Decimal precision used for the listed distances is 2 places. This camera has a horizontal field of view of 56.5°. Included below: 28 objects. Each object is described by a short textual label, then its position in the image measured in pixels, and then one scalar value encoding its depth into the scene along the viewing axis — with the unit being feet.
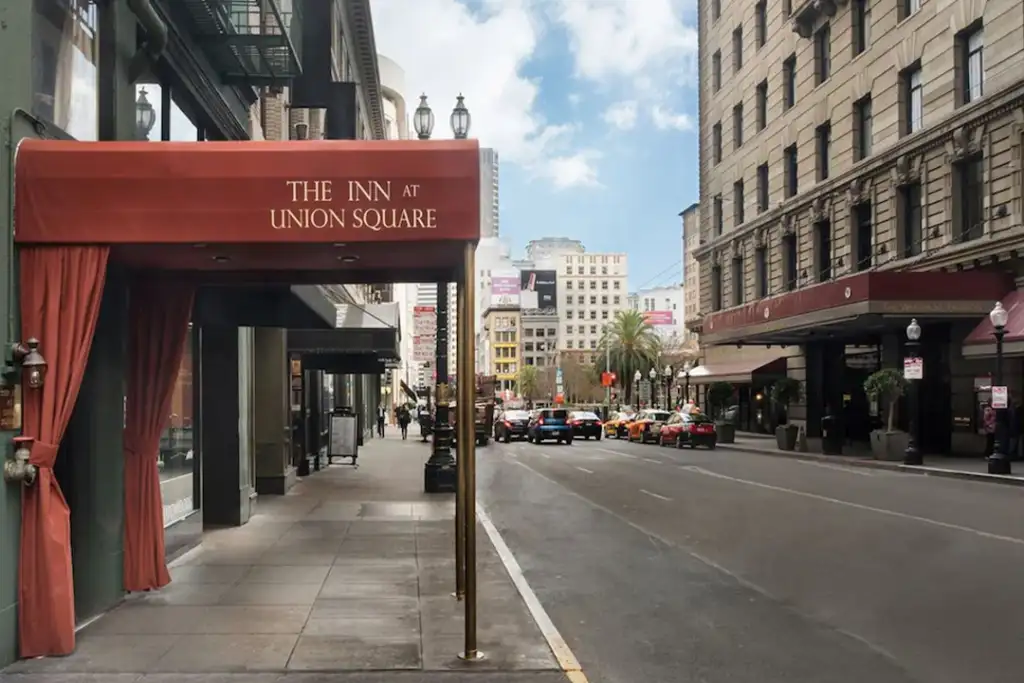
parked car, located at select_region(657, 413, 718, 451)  124.47
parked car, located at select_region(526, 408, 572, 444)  144.36
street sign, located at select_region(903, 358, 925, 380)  83.87
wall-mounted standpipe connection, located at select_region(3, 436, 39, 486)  20.83
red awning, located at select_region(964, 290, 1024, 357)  80.79
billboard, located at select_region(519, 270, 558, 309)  416.46
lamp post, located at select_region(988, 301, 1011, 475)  71.82
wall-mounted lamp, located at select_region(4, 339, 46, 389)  21.20
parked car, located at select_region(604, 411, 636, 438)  168.04
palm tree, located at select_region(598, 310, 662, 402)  289.33
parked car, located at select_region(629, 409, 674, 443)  141.18
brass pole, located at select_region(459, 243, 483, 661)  22.00
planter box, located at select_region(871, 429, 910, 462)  91.86
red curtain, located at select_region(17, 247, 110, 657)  21.54
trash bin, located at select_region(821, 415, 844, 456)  103.65
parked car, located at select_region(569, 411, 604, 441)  159.63
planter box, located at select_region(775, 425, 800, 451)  112.37
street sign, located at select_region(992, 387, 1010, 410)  73.87
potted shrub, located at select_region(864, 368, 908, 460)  89.51
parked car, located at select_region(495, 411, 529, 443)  154.51
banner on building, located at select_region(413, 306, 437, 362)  87.66
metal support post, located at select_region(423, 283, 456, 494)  62.67
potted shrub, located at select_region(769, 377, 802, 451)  112.47
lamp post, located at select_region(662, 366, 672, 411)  210.55
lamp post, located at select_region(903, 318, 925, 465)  83.56
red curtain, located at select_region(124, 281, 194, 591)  28.53
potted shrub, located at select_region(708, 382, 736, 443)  132.98
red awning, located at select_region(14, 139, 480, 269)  21.95
